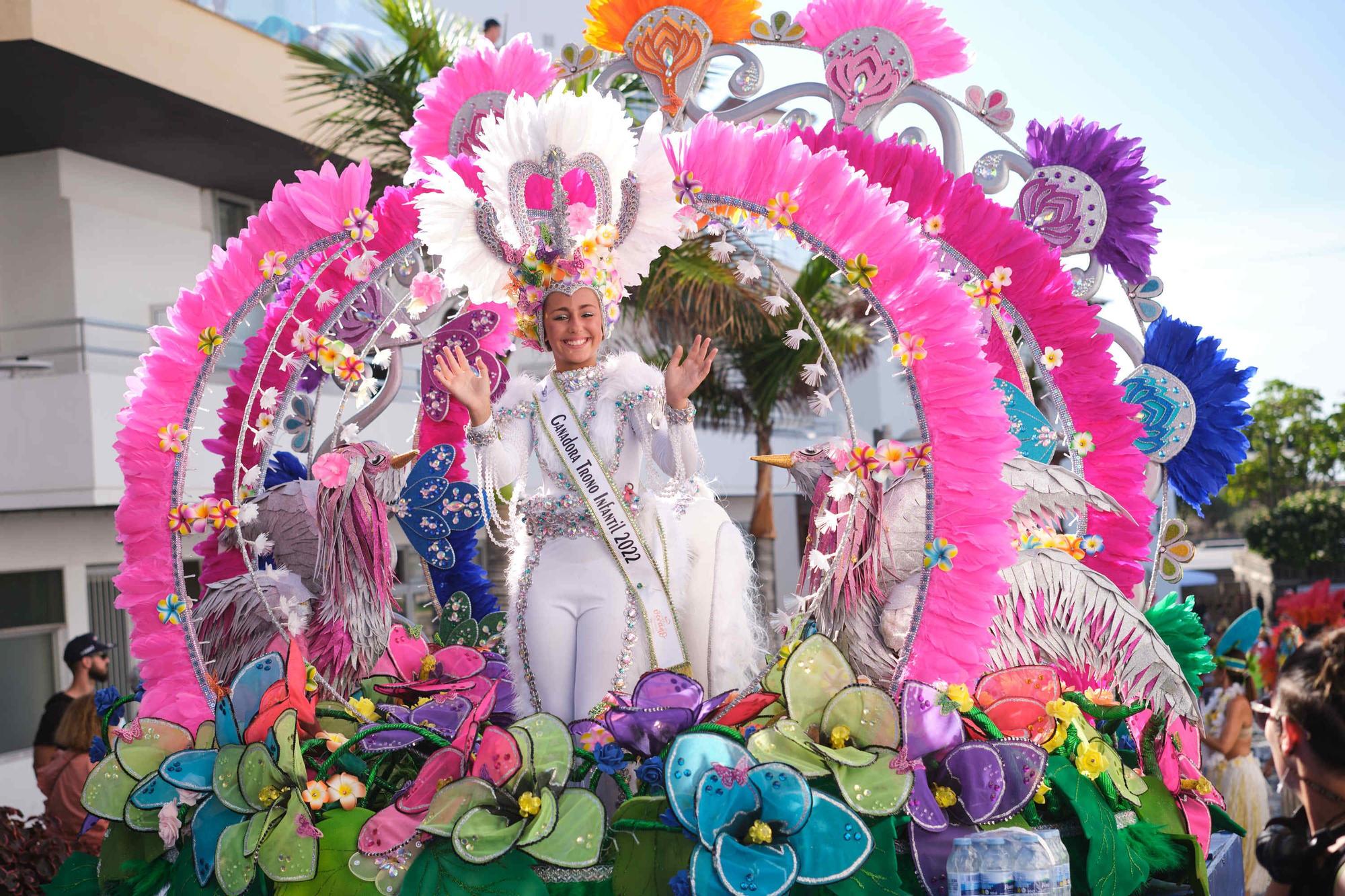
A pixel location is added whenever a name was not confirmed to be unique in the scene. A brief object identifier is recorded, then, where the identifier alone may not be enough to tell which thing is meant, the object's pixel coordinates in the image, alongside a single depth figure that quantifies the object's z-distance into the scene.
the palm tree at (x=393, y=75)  7.91
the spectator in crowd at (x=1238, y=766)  5.65
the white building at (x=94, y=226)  8.34
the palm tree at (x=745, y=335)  8.91
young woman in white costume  3.54
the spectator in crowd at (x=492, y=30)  8.68
